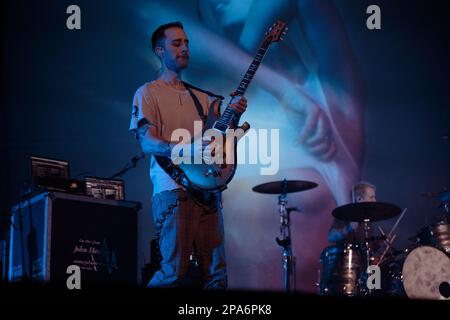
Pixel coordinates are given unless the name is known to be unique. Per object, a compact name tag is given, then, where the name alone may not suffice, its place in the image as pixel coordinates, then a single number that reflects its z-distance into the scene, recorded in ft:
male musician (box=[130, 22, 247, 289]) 15.05
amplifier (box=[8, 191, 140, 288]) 17.93
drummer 23.35
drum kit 21.61
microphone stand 21.63
